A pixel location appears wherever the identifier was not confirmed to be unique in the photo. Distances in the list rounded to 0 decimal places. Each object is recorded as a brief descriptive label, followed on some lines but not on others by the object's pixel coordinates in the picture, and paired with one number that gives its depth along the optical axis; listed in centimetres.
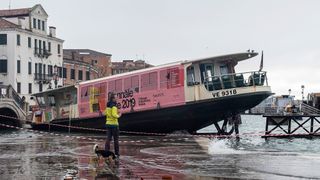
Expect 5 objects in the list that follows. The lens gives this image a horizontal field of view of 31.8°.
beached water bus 2800
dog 1468
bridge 4846
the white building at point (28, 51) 7325
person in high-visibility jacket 1670
